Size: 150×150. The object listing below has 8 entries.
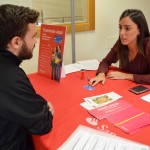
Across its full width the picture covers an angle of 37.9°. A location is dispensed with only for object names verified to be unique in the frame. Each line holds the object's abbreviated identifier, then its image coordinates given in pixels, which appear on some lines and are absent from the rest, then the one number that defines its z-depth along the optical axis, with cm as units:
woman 172
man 89
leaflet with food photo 130
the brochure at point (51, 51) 164
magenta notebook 105
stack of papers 92
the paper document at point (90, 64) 201
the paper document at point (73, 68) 191
